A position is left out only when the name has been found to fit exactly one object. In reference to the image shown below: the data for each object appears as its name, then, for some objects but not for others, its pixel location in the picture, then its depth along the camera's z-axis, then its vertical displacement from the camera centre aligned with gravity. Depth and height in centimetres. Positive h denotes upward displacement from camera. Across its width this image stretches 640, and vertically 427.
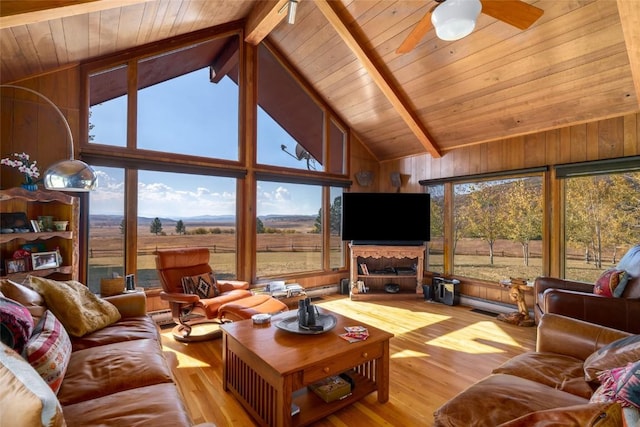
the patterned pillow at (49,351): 149 -68
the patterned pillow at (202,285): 352 -77
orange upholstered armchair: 320 -80
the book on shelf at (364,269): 528 -84
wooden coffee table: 180 -94
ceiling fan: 198 +137
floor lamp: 235 +32
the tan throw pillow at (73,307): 214 -64
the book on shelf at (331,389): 209 -116
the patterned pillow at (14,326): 146 -52
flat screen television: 518 +3
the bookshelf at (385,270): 509 -86
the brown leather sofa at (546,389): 88 -83
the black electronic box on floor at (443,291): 474 -111
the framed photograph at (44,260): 292 -40
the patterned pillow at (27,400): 82 -50
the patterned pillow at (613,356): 146 -66
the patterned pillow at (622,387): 101 -58
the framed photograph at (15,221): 290 -3
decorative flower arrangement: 290 +50
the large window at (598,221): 351 +0
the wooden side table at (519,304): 387 -105
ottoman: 303 -90
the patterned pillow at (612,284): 254 -53
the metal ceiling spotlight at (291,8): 314 +213
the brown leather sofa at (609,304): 237 -67
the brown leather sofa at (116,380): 136 -86
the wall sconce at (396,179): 576 +75
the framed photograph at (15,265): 281 -43
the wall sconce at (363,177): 587 +80
